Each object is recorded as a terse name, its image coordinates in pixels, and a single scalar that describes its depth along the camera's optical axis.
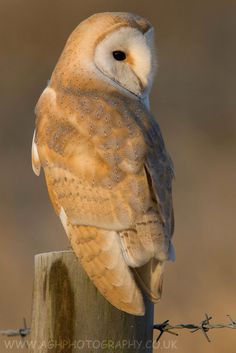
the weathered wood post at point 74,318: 8.33
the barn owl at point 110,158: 8.86
